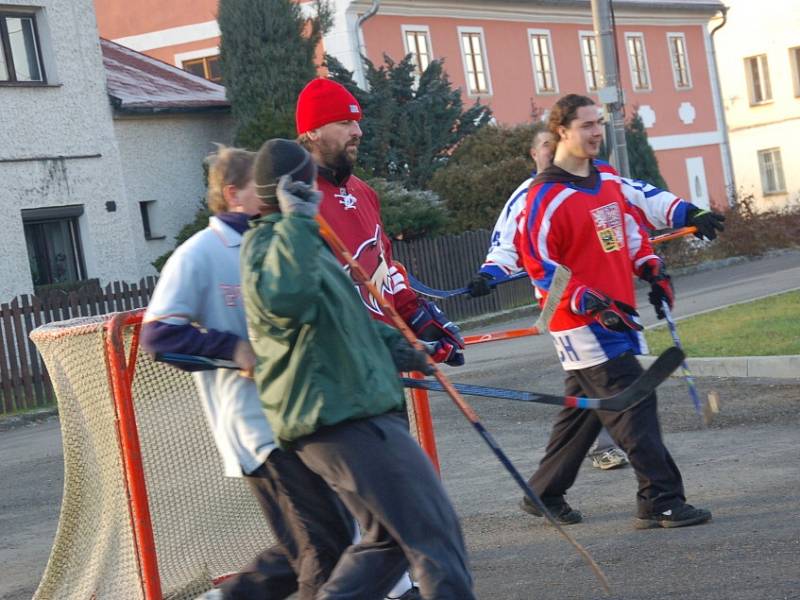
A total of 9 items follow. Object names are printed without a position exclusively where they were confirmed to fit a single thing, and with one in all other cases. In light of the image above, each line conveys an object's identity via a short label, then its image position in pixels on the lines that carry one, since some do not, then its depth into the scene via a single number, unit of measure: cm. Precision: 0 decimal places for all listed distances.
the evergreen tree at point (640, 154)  3028
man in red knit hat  536
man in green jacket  393
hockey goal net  541
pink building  3180
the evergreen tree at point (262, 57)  2498
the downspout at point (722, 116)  4347
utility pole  1955
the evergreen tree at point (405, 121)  2609
